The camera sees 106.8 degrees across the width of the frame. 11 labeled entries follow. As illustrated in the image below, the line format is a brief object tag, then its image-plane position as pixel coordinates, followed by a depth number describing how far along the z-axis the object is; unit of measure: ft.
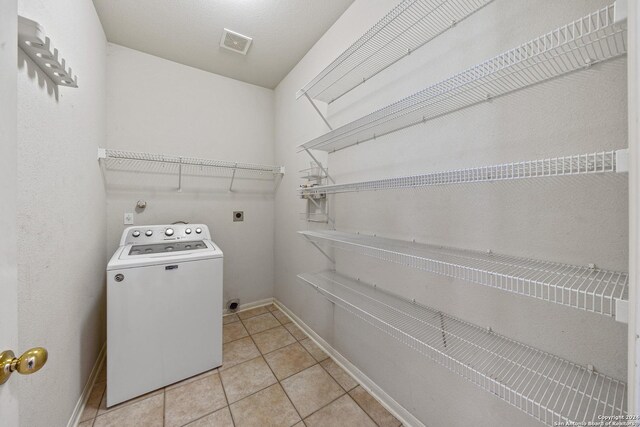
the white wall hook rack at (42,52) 2.64
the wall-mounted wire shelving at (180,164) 6.59
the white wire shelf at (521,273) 2.10
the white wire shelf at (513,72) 2.32
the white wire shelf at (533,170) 1.87
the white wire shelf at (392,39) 3.47
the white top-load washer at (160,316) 4.76
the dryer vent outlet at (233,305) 8.68
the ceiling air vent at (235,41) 6.40
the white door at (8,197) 1.58
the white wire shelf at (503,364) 2.31
